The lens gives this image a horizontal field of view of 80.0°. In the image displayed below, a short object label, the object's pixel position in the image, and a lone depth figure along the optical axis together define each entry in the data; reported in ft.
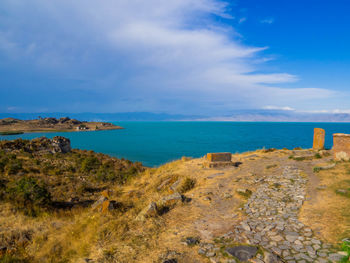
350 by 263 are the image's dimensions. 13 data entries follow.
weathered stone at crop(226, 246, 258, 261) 14.61
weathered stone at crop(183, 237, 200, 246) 16.93
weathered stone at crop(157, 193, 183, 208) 26.12
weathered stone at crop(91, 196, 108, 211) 28.07
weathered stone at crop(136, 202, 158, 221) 22.80
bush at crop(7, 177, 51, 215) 33.14
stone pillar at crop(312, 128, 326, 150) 59.93
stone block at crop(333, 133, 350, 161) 41.55
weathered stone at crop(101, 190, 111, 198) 40.06
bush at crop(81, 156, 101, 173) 72.95
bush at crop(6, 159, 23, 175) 57.48
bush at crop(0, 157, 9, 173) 58.08
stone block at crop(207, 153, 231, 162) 48.11
